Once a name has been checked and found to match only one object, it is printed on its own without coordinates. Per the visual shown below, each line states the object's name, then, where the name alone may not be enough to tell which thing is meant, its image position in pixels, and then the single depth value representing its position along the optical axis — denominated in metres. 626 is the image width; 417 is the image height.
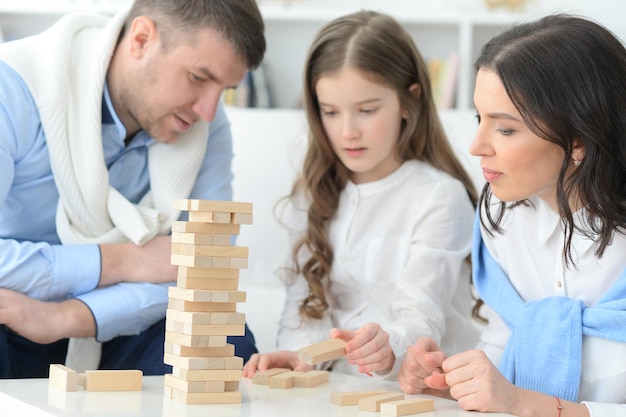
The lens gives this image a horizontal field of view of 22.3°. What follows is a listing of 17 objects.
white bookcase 4.48
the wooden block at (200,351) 2.04
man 2.48
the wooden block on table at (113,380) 2.09
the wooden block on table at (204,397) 2.03
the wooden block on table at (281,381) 2.23
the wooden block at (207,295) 2.02
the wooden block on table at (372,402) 2.05
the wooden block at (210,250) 2.03
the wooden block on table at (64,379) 2.08
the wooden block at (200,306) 2.03
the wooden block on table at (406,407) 2.02
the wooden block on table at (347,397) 2.09
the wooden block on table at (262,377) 2.26
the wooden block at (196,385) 2.04
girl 2.66
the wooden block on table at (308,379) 2.24
